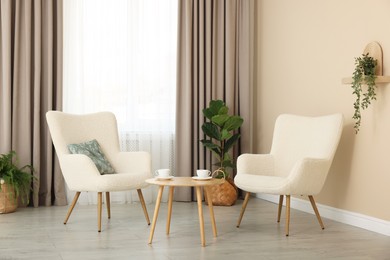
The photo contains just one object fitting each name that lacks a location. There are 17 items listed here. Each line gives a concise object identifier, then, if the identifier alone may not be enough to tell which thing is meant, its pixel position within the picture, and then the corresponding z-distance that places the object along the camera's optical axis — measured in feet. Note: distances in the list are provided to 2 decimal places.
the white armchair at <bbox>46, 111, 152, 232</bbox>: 13.82
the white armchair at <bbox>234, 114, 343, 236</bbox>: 13.37
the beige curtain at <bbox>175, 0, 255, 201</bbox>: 19.04
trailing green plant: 13.57
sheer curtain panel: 18.17
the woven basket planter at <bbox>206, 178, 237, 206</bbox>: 18.13
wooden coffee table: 12.26
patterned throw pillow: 15.05
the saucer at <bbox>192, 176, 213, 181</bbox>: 12.85
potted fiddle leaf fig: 18.17
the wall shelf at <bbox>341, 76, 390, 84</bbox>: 13.16
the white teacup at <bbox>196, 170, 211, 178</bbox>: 12.91
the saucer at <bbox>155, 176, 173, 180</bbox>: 12.80
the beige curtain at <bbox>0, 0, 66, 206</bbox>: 17.16
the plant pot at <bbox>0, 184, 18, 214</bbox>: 16.21
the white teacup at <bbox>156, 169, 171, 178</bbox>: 12.82
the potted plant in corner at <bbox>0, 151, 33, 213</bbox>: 16.19
